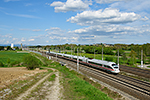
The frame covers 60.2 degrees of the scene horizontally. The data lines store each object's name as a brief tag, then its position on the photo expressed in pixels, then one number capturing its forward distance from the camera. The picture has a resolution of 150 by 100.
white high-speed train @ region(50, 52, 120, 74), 35.69
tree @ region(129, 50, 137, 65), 65.80
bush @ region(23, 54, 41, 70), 45.25
